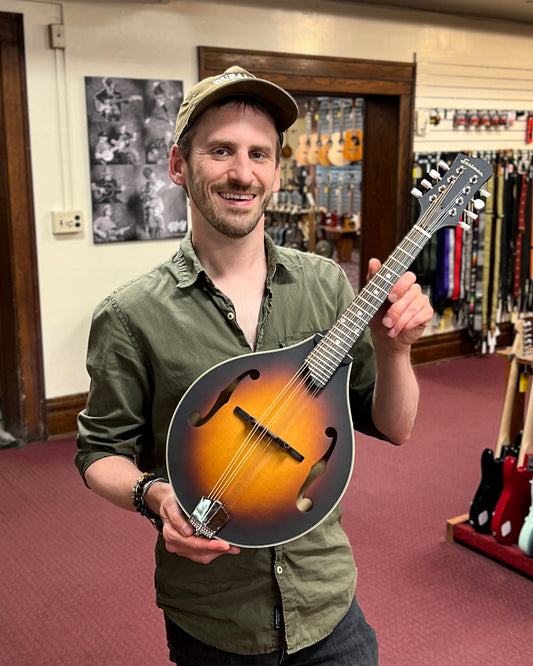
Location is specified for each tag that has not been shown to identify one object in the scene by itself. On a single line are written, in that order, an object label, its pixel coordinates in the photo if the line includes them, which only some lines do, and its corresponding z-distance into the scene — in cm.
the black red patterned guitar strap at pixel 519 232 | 618
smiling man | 119
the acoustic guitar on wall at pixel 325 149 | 764
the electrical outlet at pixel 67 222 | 421
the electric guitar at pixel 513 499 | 304
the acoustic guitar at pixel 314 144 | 790
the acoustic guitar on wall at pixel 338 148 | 734
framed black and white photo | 426
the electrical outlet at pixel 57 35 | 400
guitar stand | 299
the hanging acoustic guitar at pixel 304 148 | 806
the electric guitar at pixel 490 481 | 315
